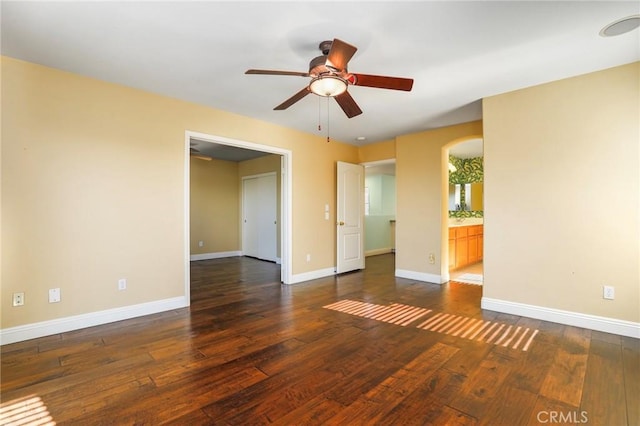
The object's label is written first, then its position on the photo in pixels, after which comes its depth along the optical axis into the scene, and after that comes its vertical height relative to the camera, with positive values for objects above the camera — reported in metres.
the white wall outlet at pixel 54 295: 2.81 -0.78
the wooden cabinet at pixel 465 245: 5.80 -0.72
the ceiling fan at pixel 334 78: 2.16 +1.02
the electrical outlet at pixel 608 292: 2.82 -0.78
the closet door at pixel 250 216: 7.42 -0.10
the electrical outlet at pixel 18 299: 2.64 -0.77
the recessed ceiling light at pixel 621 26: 2.07 +1.34
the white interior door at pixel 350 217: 5.59 -0.11
